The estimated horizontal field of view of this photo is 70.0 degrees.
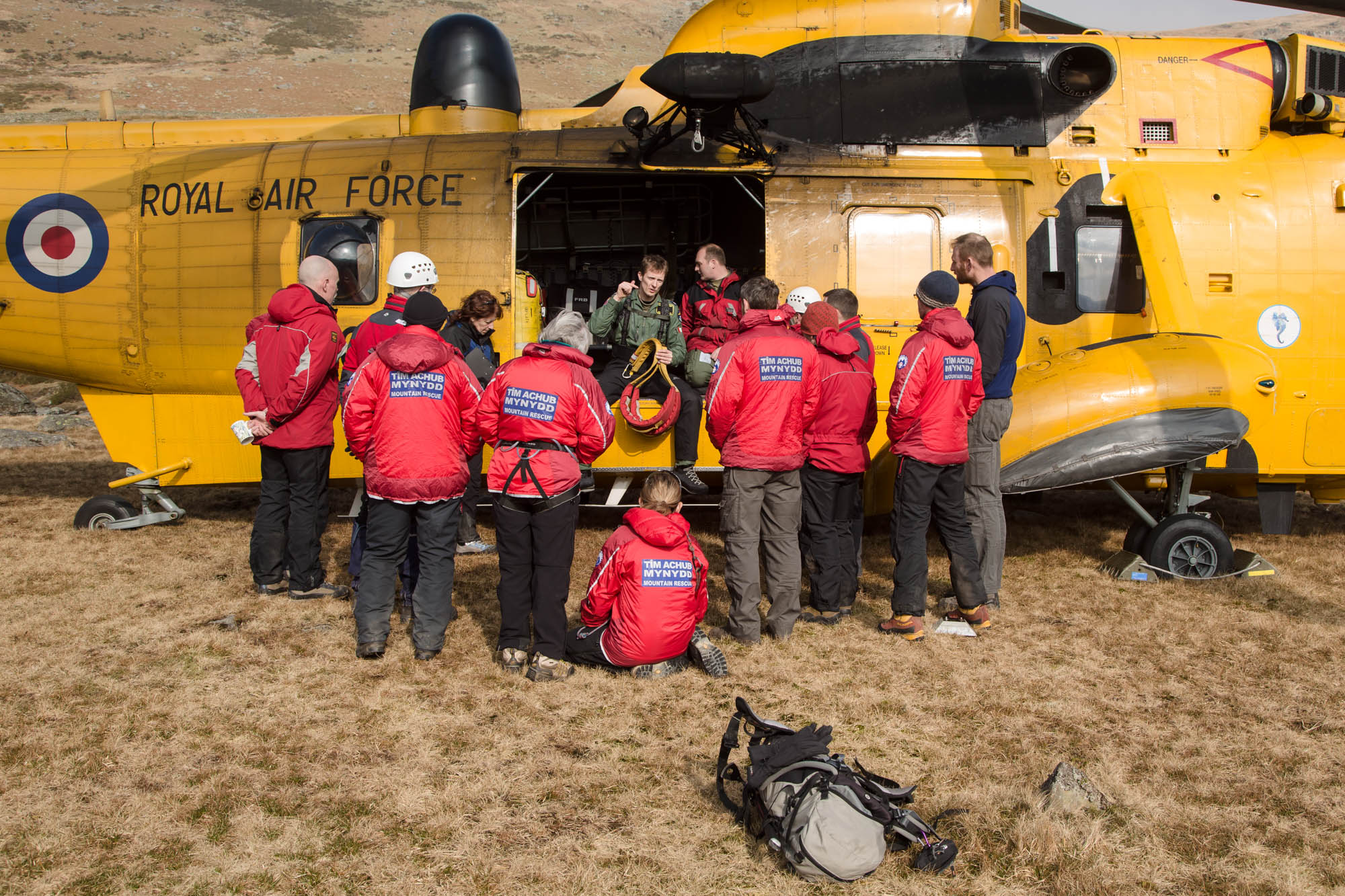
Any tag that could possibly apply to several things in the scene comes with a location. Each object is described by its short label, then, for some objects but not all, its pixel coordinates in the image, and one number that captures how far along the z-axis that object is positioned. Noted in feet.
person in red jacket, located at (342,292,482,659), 16.48
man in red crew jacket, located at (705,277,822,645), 17.54
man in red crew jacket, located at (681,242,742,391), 23.84
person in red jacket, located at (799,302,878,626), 18.61
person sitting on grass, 15.67
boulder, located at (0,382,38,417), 50.88
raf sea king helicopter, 23.34
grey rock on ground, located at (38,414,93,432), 44.75
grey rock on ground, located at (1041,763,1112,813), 12.14
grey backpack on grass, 10.64
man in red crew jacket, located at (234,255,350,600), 19.53
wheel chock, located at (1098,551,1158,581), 22.08
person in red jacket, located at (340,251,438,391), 19.63
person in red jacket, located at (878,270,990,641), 17.84
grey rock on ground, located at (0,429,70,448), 39.63
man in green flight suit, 23.15
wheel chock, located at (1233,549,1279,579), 21.95
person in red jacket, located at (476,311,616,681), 16.19
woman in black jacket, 20.80
